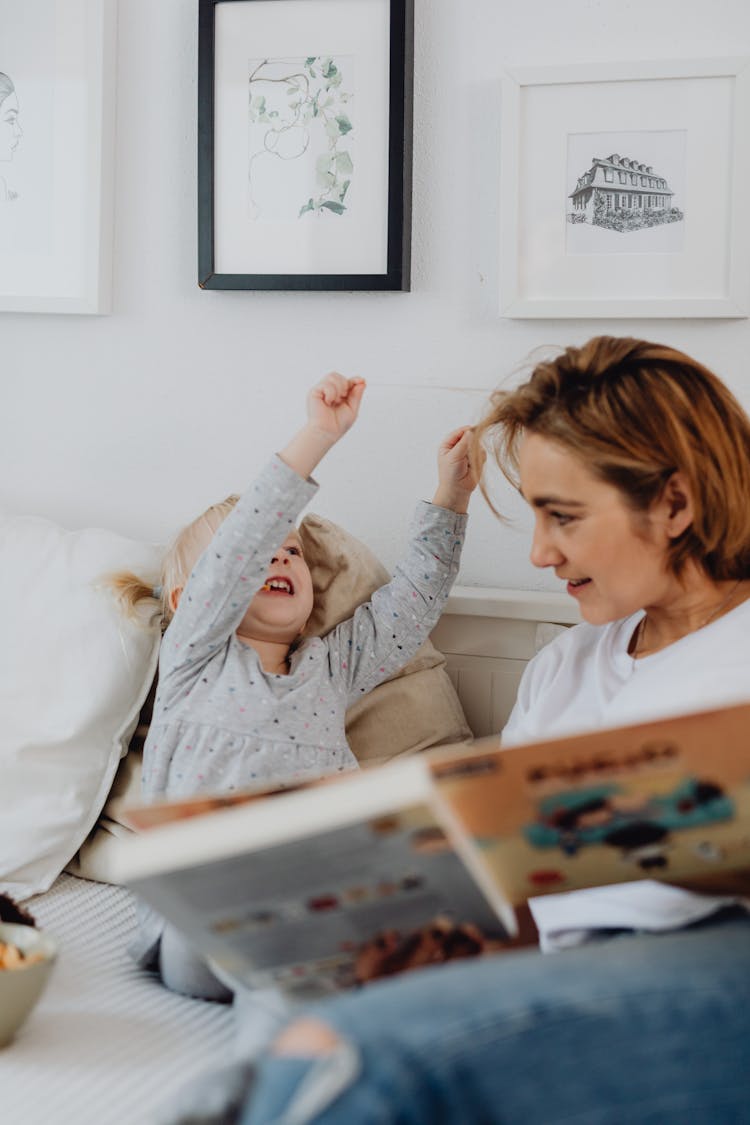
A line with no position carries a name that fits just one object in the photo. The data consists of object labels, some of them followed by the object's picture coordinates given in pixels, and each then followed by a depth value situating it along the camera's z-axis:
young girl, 1.34
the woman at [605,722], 0.66
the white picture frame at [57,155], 1.75
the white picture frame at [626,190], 1.50
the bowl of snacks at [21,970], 1.08
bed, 1.04
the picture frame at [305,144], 1.62
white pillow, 1.46
